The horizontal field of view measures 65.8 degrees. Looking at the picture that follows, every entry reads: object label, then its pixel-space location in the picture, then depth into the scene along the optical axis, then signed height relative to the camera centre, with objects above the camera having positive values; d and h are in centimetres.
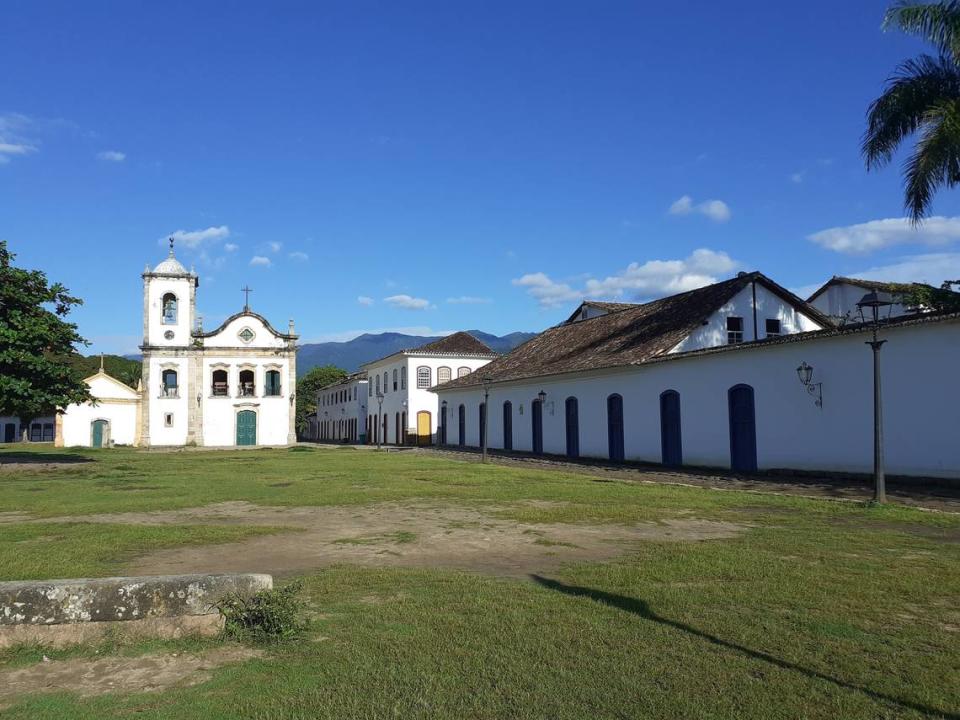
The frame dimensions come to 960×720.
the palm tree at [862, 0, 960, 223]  1517 +630
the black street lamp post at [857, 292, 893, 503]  1171 -82
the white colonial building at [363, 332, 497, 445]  4412 +186
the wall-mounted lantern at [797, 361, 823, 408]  1700 +39
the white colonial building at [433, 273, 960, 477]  1476 +39
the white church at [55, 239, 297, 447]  4469 +154
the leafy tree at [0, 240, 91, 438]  1969 +185
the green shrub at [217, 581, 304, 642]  466 -132
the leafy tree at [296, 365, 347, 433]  7850 +278
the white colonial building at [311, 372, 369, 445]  5625 -12
